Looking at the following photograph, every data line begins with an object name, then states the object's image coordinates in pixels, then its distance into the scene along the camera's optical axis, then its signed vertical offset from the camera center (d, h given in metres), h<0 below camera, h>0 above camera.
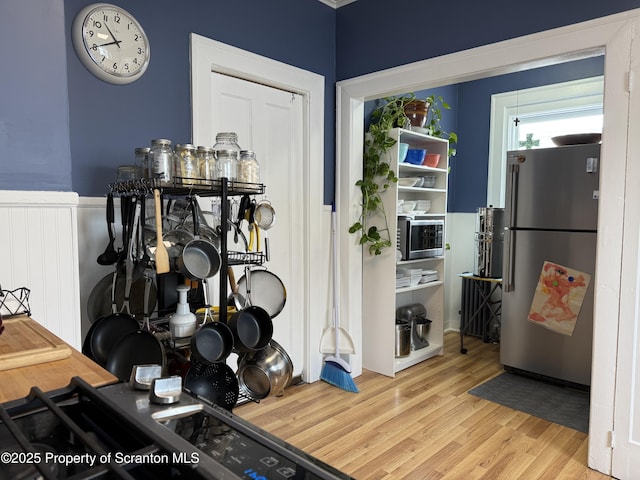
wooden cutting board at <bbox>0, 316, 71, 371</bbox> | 0.96 -0.31
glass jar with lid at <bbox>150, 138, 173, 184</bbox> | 1.78 +0.18
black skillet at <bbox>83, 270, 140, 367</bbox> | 1.74 -0.48
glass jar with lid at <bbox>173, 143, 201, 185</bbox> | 1.83 +0.18
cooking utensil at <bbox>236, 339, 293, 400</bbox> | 1.93 -0.69
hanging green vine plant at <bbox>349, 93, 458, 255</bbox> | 3.47 +0.24
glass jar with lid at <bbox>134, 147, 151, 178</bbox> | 1.88 +0.19
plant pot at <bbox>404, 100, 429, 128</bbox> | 3.74 +0.80
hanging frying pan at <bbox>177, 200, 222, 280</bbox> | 1.72 -0.19
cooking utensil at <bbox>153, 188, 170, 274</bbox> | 1.68 -0.15
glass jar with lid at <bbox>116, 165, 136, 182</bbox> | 1.99 +0.16
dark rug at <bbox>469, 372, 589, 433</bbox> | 2.92 -1.30
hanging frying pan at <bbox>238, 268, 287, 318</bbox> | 2.18 -0.39
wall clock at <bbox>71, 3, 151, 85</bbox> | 2.11 +0.78
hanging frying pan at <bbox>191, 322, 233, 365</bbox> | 1.66 -0.50
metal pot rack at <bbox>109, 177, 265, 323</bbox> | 1.78 +0.08
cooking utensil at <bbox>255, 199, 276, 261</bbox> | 2.11 -0.03
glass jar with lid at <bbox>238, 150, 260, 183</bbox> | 2.00 +0.18
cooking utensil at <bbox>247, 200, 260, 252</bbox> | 2.04 -0.05
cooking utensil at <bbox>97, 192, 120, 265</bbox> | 1.96 -0.17
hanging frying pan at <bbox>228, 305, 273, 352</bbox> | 1.82 -0.48
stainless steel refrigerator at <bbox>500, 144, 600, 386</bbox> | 3.25 -0.24
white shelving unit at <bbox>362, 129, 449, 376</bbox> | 3.51 -0.61
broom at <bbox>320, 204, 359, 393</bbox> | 3.30 -1.14
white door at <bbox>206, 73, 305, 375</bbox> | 2.89 +0.32
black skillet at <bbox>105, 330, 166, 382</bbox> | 1.65 -0.52
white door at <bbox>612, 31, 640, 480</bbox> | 2.12 -0.56
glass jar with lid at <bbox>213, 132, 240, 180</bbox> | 1.92 +0.20
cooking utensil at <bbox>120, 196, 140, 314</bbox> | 1.80 -0.24
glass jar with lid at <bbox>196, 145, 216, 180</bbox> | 1.88 +0.19
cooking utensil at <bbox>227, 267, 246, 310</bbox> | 2.04 -0.39
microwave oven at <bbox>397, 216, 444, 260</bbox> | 3.74 -0.23
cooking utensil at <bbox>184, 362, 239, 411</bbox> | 1.69 -0.65
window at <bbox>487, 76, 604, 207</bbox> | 4.14 +0.88
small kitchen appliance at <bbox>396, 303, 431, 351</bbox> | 4.06 -1.00
